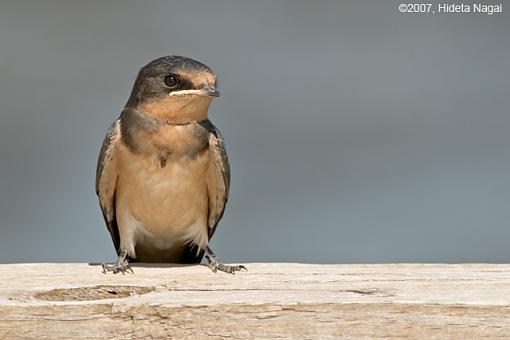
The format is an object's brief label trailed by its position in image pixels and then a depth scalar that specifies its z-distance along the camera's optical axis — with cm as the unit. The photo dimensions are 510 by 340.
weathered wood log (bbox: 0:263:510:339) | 566
